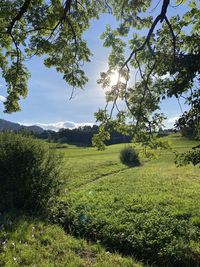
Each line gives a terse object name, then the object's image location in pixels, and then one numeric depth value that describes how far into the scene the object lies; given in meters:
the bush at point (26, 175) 7.08
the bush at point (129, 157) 25.57
